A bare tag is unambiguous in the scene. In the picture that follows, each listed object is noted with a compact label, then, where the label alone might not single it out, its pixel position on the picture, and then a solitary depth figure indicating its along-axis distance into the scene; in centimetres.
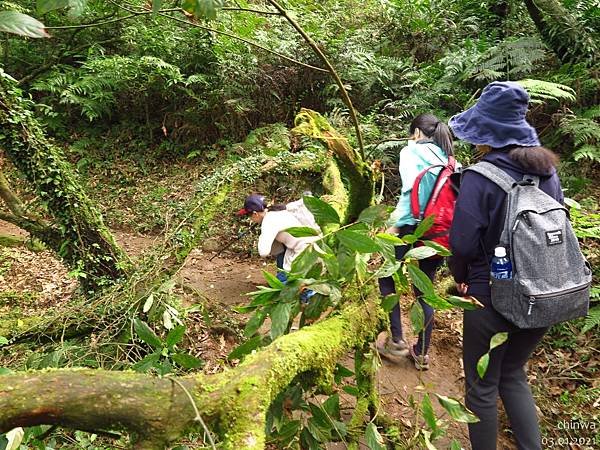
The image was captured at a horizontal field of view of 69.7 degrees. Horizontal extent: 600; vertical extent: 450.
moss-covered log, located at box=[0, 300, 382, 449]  92
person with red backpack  293
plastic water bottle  203
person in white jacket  379
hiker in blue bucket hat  207
